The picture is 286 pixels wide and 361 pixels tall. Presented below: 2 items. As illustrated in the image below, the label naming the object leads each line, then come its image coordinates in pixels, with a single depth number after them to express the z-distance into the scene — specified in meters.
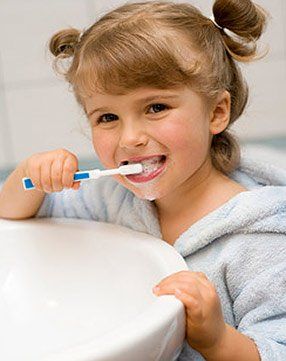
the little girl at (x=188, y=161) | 0.71
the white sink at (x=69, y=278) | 0.70
